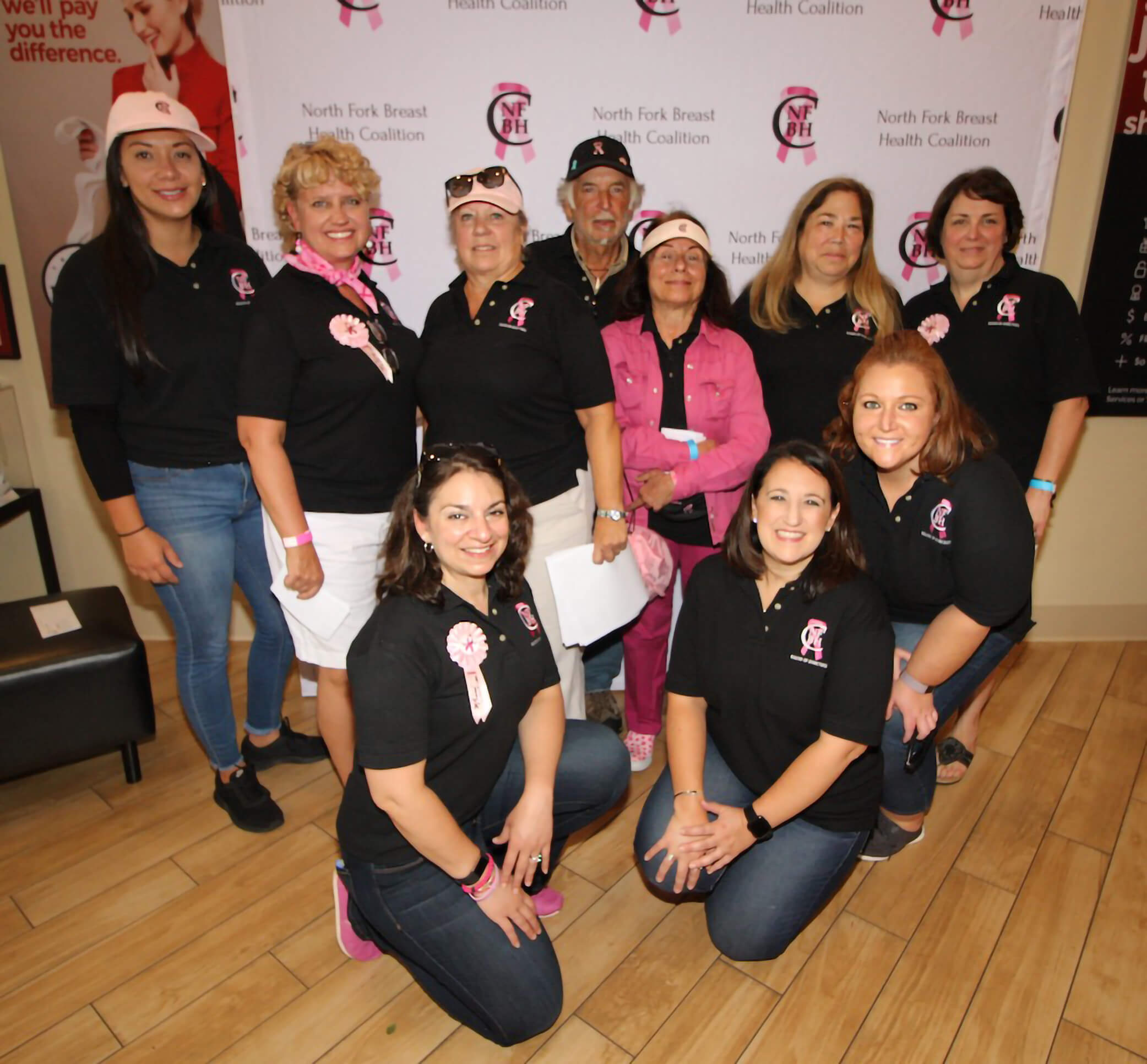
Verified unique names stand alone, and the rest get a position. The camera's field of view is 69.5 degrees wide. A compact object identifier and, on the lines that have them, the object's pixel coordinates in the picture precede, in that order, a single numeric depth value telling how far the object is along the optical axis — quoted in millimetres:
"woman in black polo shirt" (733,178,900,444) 2379
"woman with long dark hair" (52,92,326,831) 1974
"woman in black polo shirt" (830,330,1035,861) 1898
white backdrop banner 2758
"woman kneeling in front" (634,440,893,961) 1769
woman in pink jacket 2330
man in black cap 2500
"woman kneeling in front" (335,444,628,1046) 1587
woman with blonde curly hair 1937
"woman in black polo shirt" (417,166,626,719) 2092
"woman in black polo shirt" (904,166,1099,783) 2438
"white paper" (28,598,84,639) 2523
